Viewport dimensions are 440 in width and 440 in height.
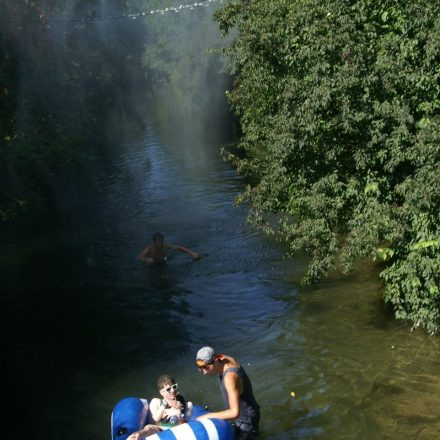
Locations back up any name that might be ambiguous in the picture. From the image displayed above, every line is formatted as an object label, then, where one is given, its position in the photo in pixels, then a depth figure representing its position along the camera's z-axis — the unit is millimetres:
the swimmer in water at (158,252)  15984
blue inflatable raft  7320
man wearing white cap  7281
